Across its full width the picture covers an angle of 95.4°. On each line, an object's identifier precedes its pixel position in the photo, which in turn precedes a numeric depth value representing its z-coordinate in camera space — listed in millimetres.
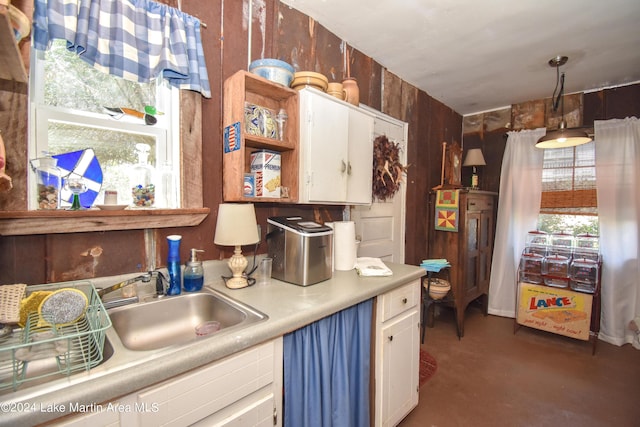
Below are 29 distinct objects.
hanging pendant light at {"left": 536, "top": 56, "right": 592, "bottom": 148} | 2236
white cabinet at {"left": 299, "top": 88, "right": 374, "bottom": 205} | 1547
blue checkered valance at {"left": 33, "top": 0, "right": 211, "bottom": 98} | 1040
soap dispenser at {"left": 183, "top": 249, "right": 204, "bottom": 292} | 1287
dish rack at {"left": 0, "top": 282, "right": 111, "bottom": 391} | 663
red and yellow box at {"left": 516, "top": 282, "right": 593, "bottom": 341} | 2623
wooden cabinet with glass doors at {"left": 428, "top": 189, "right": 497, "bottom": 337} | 2904
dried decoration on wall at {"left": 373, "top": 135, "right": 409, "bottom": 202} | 2463
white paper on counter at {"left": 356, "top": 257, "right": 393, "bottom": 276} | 1599
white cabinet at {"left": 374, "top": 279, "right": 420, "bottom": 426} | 1443
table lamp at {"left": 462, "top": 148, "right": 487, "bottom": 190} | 3400
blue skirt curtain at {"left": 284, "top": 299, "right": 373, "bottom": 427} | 1083
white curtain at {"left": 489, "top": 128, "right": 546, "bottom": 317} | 3240
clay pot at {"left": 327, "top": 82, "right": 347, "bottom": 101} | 1706
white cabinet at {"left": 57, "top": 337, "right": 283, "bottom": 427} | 701
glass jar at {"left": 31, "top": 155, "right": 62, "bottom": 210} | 1075
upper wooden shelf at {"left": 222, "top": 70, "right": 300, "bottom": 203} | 1368
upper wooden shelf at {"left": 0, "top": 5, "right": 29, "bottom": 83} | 594
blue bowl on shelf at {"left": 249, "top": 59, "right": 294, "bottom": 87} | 1467
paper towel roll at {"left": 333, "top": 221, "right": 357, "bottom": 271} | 1728
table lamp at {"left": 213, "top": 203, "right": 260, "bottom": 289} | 1303
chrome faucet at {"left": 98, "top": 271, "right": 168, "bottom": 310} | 1060
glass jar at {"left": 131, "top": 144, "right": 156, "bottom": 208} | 1302
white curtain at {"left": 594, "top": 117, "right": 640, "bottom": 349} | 2688
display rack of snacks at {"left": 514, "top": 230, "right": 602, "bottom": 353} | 2650
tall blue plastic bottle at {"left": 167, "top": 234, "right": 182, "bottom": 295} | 1238
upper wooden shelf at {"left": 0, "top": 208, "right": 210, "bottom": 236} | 954
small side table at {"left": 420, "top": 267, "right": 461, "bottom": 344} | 2793
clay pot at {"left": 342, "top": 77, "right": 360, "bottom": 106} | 1805
